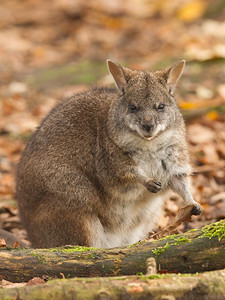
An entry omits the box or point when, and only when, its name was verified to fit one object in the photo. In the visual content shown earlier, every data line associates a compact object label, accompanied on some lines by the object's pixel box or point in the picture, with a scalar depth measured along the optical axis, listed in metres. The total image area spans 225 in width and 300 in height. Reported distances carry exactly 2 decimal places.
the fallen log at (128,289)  6.54
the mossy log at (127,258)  7.62
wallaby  10.73
